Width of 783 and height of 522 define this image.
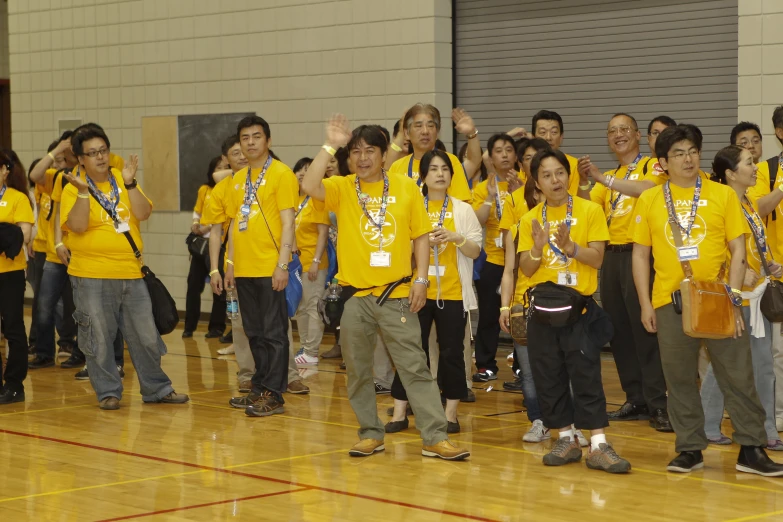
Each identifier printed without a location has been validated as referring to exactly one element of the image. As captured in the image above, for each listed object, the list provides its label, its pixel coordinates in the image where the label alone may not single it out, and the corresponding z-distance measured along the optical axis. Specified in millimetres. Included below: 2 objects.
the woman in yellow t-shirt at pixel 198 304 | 11805
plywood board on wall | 13078
